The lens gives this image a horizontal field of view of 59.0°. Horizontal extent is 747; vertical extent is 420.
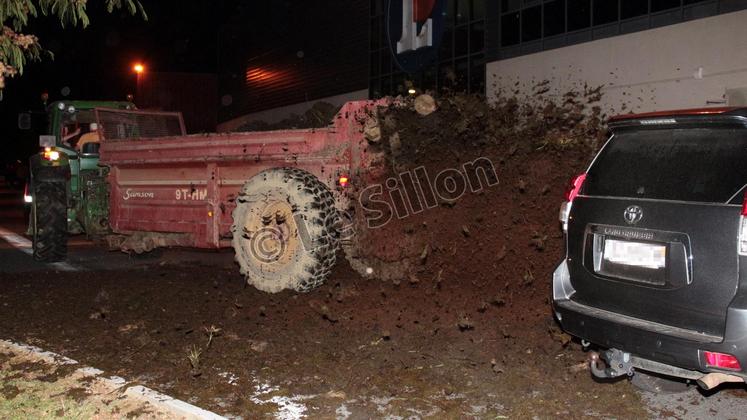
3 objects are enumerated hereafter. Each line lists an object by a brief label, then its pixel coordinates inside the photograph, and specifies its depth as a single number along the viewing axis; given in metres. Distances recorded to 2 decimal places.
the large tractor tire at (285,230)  6.54
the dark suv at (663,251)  3.47
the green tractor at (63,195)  9.87
